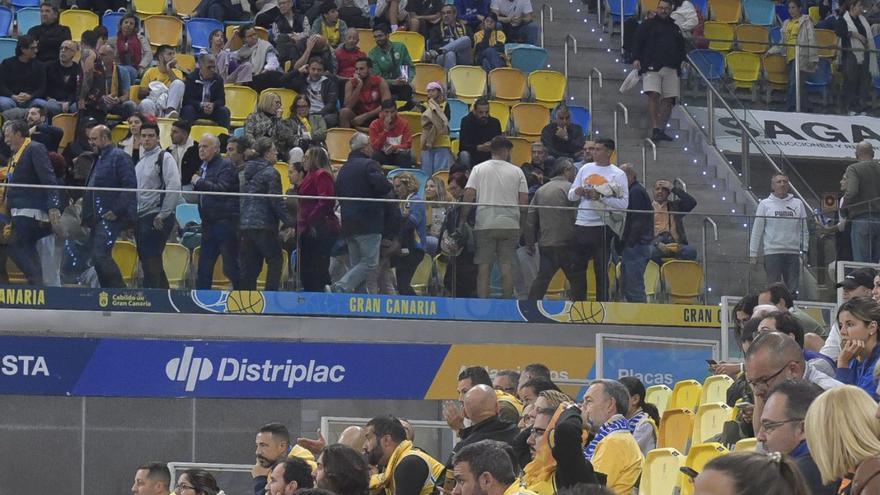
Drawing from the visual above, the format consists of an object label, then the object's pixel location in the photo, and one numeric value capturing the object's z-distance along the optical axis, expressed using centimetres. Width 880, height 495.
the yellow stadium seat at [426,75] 1961
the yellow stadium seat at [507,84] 2000
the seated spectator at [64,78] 1706
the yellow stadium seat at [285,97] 1811
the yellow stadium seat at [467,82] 1984
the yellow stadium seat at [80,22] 1923
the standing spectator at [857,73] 1961
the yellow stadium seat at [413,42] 2019
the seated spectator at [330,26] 1945
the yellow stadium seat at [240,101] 1827
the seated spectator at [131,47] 1819
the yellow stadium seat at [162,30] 1927
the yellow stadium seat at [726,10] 2292
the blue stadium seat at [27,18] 1908
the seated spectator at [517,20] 2127
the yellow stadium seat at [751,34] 2158
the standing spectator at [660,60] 1952
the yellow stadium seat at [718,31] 2214
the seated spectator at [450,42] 2012
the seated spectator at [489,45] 2039
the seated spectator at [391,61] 1875
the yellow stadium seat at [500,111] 1930
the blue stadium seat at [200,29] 1962
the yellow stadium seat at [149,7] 1989
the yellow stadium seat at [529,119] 1938
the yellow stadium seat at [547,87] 2023
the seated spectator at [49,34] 1752
